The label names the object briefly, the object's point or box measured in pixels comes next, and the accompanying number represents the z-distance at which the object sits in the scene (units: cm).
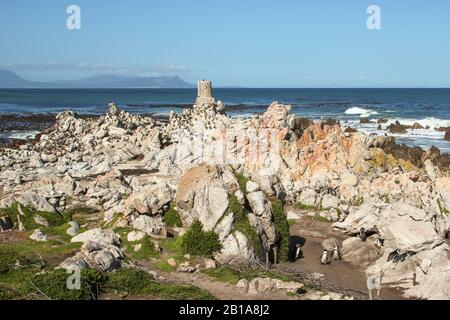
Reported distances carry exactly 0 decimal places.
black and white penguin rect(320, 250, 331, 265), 2545
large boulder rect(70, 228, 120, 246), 2147
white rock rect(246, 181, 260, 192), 2481
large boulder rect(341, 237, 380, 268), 2567
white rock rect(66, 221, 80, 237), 2373
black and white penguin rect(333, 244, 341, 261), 2612
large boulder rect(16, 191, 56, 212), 2712
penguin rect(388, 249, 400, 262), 2381
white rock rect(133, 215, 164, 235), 2405
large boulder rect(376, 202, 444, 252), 2373
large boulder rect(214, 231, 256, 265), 2119
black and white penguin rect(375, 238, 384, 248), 2648
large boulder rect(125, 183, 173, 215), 2609
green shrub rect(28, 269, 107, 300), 1589
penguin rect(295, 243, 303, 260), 2608
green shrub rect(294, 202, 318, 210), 3440
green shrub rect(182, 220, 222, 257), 2147
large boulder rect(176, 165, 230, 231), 2267
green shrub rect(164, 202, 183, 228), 2588
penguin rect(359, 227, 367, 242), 2759
